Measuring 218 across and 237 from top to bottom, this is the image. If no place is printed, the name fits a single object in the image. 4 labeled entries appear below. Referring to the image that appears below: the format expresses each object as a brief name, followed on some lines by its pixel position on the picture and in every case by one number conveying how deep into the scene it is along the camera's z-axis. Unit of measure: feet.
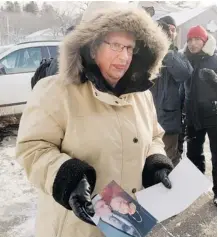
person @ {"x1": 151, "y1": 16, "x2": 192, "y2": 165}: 10.25
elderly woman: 4.71
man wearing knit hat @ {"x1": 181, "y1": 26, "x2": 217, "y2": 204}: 10.96
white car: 19.83
